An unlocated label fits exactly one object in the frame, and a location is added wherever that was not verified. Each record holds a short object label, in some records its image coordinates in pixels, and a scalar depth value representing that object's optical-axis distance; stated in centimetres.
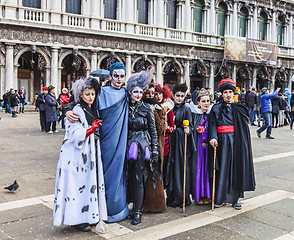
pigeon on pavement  438
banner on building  2295
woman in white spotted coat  315
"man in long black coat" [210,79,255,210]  402
